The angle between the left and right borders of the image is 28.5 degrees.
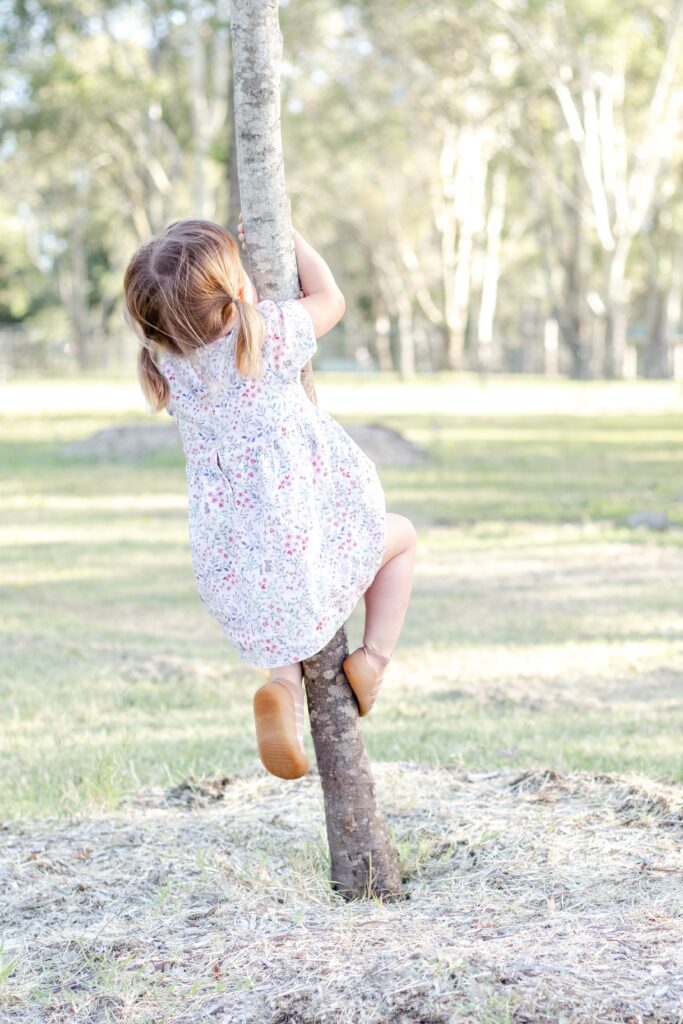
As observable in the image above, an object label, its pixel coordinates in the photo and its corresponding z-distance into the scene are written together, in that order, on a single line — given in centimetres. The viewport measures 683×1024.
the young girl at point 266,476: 335
